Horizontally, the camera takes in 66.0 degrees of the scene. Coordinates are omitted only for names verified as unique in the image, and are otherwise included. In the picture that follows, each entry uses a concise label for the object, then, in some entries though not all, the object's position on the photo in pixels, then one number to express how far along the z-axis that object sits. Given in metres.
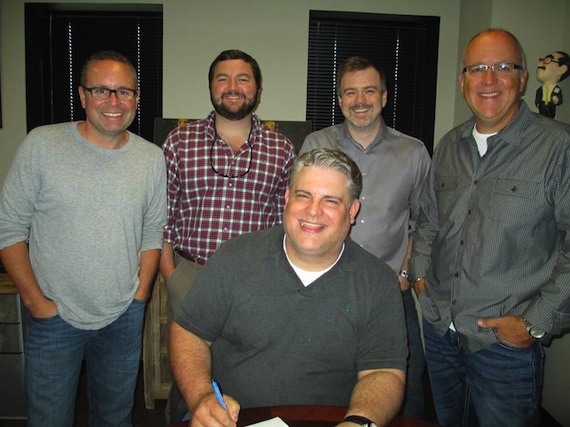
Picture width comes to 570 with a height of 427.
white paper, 1.08
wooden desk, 1.11
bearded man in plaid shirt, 2.17
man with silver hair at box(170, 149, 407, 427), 1.37
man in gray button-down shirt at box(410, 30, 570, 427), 1.57
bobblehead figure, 2.45
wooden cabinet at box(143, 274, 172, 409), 2.75
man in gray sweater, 1.74
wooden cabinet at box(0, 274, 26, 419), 2.59
